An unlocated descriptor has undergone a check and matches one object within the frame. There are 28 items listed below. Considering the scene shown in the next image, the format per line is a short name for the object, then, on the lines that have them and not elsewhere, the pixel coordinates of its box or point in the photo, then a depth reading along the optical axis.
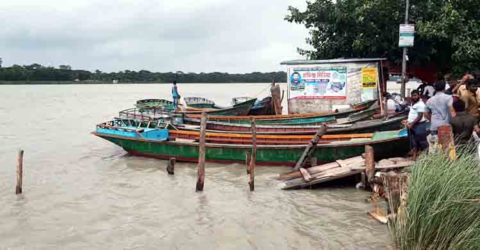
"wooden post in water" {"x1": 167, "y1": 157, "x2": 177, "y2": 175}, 12.97
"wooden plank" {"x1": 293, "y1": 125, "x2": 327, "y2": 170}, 11.63
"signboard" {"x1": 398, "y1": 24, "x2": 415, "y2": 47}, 13.41
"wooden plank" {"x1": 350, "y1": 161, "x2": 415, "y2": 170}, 9.11
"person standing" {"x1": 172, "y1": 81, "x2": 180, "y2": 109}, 22.46
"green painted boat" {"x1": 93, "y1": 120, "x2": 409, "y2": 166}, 10.99
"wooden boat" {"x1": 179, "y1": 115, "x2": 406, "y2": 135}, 13.06
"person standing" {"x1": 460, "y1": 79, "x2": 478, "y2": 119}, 8.72
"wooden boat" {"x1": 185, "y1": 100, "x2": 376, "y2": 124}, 15.96
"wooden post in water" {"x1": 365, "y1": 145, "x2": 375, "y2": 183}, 9.18
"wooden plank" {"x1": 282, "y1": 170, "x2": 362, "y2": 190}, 9.99
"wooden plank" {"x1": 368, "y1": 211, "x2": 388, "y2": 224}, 8.12
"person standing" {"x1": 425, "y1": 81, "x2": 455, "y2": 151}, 7.90
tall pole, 14.18
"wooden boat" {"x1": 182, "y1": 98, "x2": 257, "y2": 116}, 20.09
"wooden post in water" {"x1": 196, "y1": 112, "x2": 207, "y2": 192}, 10.29
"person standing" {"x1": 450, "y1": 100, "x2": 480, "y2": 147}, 8.05
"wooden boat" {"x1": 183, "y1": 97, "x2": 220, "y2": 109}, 24.16
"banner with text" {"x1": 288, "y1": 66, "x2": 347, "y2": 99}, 16.92
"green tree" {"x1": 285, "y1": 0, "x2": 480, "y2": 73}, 14.92
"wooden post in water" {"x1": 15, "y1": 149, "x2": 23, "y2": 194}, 10.48
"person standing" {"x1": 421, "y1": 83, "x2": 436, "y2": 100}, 13.31
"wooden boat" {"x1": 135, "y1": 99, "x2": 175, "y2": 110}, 25.32
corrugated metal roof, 16.21
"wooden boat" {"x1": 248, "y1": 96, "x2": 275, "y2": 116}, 21.08
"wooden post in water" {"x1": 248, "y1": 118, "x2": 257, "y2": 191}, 10.65
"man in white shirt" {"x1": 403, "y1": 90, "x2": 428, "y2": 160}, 9.19
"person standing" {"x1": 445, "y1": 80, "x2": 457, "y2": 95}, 10.20
